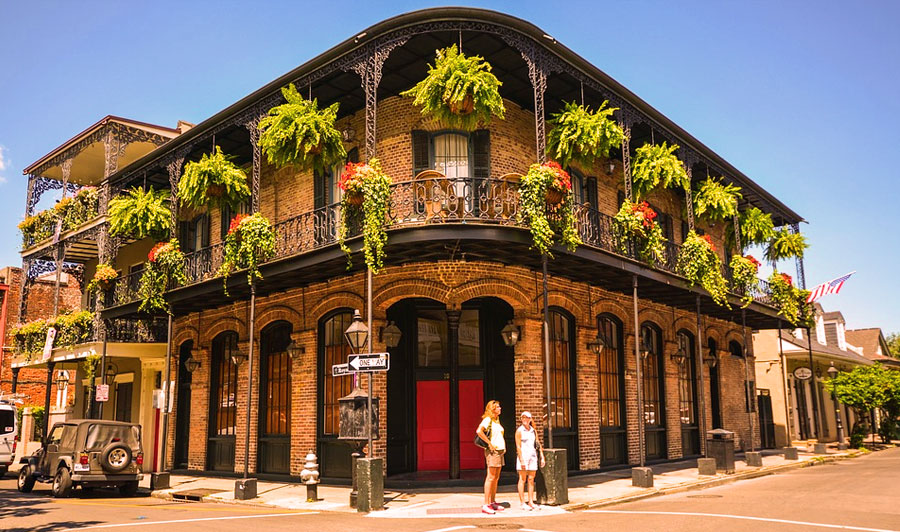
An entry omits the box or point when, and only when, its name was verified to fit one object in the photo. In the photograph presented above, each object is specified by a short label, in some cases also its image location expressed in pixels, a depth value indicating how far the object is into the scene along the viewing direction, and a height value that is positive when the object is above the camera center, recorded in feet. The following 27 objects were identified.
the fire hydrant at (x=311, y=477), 40.40 -4.73
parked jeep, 46.14 -3.95
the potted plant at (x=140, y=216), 62.18 +16.09
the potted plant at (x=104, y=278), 66.85 +11.45
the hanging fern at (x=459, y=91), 40.75 +17.66
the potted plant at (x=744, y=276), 64.64 +10.32
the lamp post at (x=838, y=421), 87.04 -4.46
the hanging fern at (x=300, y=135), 45.78 +17.08
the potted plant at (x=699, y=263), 55.98 +10.12
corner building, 44.39 +7.69
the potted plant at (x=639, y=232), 49.34 +11.23
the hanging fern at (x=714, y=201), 60.49 +16.28
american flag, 77.10 +10.82
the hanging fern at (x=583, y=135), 46.68 +17.16
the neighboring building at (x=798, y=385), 89.97 +0.39
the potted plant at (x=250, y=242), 48.85 +10.74
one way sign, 37.17 +1.69
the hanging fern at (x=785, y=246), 74.49 +15.04
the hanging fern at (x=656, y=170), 52.54 +16.46
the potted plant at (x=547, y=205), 40.63 +10.94
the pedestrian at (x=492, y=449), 34.65 -2.87
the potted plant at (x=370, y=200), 40.52 +11.35
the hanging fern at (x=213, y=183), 53.01 +16.19
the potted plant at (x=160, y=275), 58.75 +10.36
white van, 62.34 -2.96
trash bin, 53.42 -4.61
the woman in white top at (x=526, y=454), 35.91 -3.19
